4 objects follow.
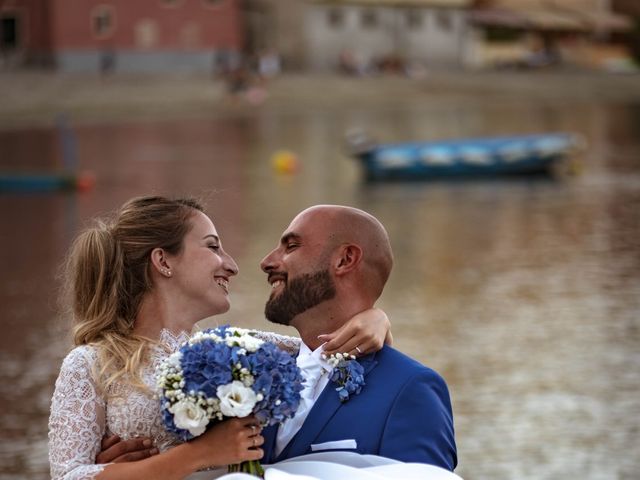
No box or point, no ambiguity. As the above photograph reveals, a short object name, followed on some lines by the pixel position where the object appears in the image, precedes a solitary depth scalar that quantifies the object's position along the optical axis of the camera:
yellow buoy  28.41
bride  3.34
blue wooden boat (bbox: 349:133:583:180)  26.66
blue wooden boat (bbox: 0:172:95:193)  24.78
